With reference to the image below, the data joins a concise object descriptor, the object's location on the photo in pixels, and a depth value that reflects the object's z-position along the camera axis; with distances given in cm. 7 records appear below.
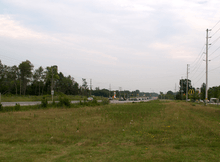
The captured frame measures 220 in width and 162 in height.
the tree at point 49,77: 7961
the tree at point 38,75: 10175
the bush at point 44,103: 3228
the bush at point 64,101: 3562
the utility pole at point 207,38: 4638
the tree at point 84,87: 12438
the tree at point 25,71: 9062
